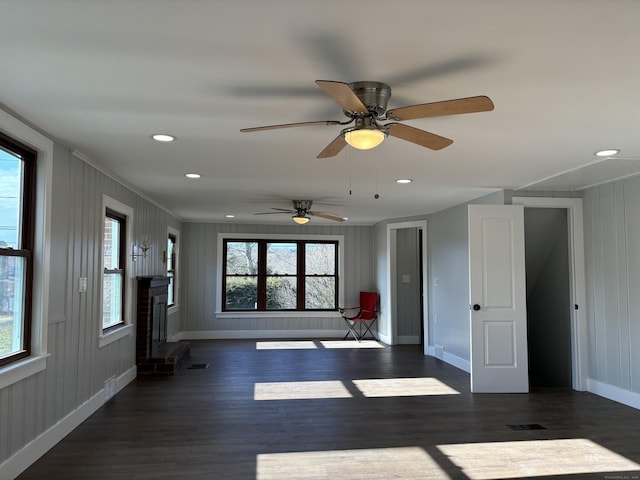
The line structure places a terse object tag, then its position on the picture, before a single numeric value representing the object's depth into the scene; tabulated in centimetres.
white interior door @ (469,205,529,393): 523
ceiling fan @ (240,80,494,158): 216
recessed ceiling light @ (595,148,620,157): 384
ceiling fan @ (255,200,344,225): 658
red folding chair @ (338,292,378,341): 920
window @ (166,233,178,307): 842
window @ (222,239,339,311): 948
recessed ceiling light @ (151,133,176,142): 346
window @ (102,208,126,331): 498
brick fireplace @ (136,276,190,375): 594
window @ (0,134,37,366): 307
